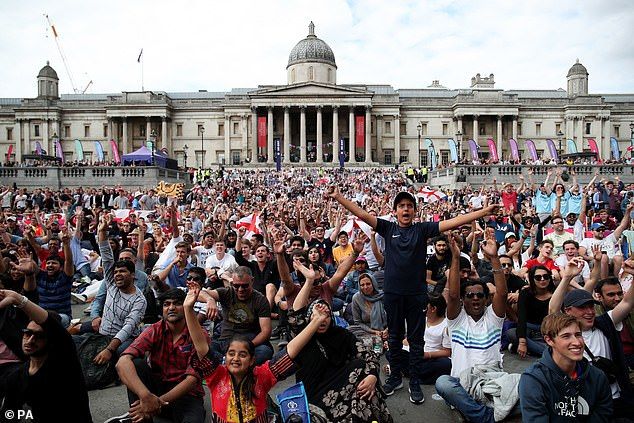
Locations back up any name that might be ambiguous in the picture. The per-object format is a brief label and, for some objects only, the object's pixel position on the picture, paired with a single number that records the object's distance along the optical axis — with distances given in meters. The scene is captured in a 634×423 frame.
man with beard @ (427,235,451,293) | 8.88
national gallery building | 65.62
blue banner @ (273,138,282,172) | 48.88
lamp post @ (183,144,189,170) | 65.28
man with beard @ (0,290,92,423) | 4.04
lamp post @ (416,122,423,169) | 67.01
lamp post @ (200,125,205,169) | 68.18
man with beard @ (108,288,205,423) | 5.07
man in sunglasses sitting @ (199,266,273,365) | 6.10
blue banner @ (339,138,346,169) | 51.03
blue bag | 4.52
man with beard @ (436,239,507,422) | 5.40
